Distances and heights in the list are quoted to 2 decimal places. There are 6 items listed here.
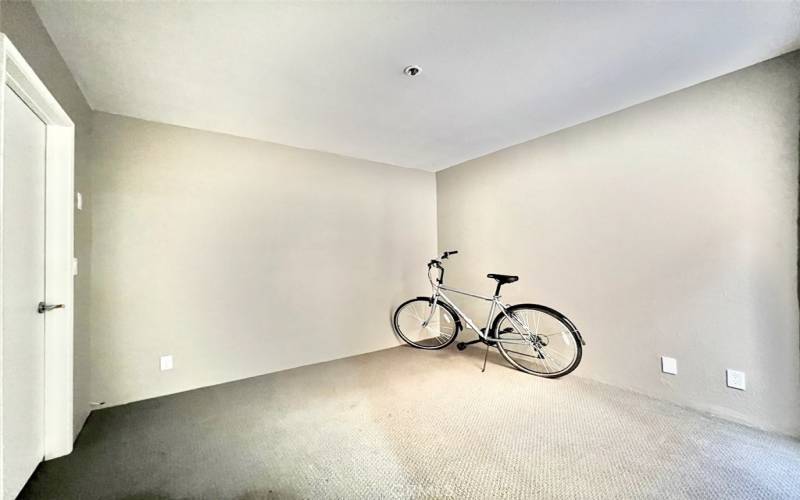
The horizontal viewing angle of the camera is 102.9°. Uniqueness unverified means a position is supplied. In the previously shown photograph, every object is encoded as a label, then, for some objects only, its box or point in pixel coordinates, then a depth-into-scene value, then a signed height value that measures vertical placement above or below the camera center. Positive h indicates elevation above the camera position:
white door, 1.41 -0.19
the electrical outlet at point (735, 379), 2.08 -0.85
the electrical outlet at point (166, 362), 2.61 -0.91
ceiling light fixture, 1.97 +1.13
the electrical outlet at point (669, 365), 2.37 -0.86
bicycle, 2.86 -0.81
